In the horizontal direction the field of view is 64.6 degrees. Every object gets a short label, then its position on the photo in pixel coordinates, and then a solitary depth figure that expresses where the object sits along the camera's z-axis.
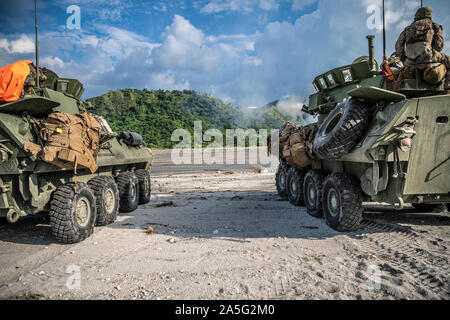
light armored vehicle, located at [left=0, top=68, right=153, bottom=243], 5.39
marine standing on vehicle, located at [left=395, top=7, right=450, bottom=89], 5.98
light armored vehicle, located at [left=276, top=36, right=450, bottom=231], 5.22
